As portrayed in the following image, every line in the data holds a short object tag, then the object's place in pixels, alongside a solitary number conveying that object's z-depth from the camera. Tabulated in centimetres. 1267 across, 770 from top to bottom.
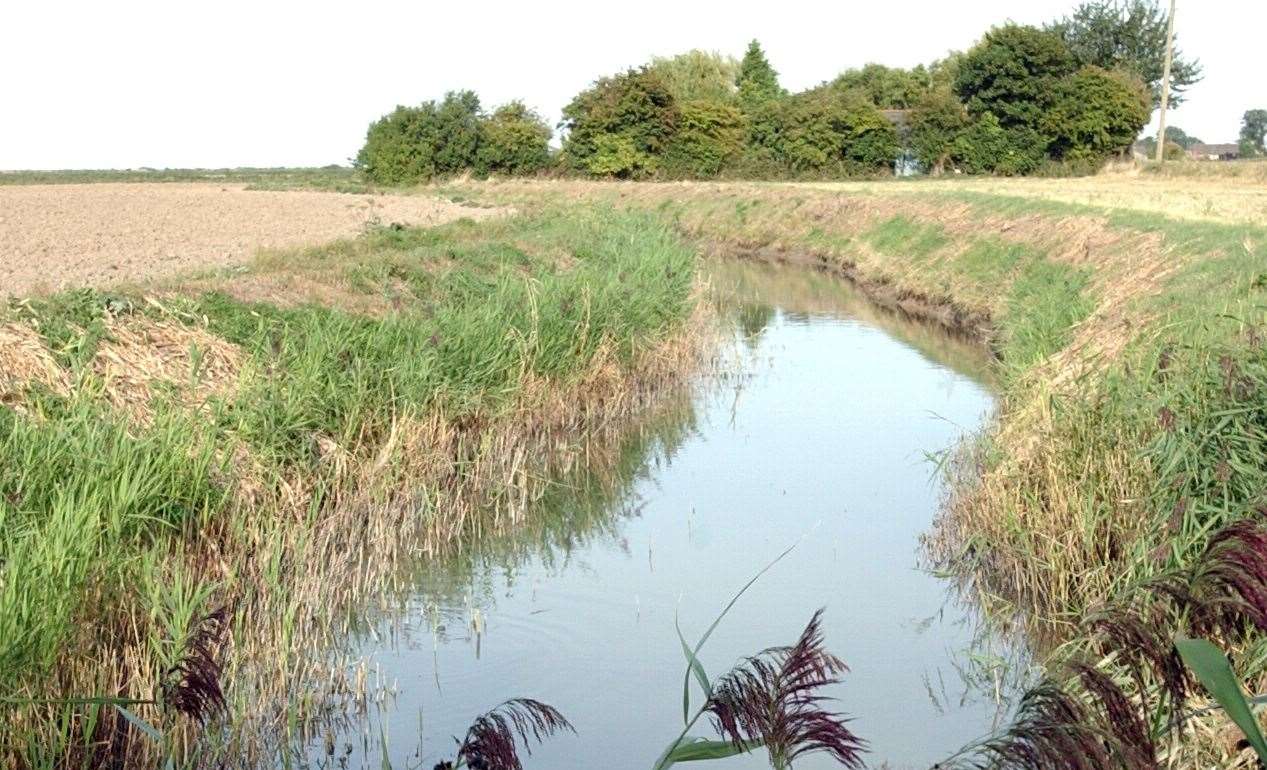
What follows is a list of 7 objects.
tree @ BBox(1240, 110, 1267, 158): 11881
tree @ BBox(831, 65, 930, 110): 7086
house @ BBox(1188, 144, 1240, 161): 11076
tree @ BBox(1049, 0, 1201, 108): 7094
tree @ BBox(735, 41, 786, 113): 7206
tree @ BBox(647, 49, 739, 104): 7881
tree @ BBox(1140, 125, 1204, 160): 12078
